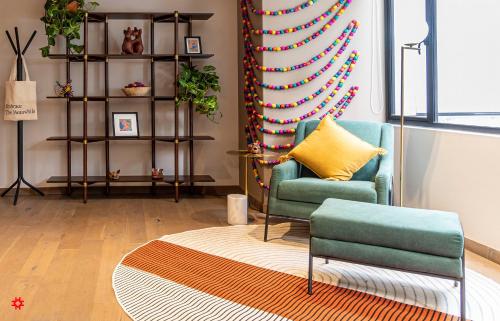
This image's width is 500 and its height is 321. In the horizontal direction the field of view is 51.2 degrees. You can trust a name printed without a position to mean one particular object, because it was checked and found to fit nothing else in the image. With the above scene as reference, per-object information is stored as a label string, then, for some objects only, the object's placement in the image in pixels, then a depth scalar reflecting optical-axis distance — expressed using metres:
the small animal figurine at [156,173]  5.30
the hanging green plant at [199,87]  5.11
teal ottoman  2.36
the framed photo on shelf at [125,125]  5.43
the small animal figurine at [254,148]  4.35
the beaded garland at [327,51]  4.45
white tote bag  5.14
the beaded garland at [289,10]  4.42
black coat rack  5.27
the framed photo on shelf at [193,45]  5.38
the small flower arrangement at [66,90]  5.28
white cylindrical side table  4.18
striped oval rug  2.39
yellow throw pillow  3.71
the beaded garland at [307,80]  4.45
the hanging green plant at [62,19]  5.00
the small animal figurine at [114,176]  5.30
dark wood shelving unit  5.21
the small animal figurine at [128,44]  5.28
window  3.48
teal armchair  3.34
